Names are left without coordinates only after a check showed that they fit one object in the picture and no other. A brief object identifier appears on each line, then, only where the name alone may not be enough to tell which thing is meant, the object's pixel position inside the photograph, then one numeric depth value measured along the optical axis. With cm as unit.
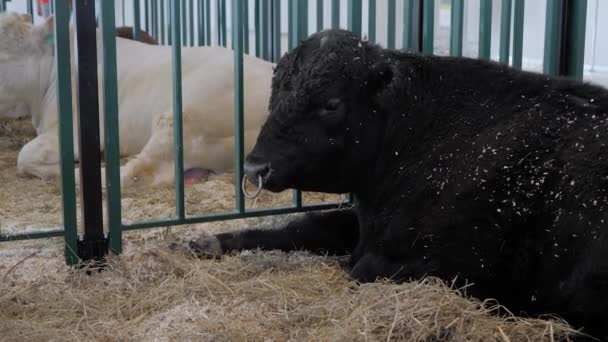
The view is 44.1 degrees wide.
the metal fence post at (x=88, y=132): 312
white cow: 466
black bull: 244
